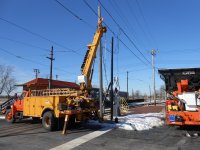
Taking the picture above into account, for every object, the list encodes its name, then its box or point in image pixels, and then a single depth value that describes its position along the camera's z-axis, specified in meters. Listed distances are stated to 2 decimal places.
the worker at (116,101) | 11.42
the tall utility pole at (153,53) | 31.08
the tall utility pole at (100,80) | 9.66
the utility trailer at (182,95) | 6.83
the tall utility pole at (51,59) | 23.45
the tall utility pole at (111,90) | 9.94
